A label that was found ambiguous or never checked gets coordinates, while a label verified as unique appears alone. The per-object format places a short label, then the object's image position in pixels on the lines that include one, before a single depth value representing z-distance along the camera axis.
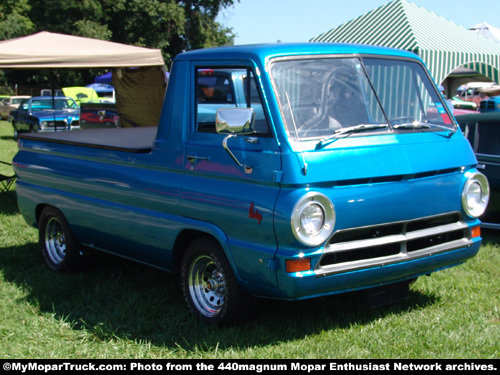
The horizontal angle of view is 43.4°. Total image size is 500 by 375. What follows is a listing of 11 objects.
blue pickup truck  4.11
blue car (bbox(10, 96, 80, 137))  21.45
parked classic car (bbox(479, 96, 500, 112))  9.47
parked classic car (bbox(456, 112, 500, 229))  7.53
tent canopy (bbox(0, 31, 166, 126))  9.67
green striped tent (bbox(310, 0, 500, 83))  14.99
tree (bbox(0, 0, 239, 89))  44.47
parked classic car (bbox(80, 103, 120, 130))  16.84
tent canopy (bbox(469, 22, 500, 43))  24.36
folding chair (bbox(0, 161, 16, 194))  10.74
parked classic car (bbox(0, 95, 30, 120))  37.06
